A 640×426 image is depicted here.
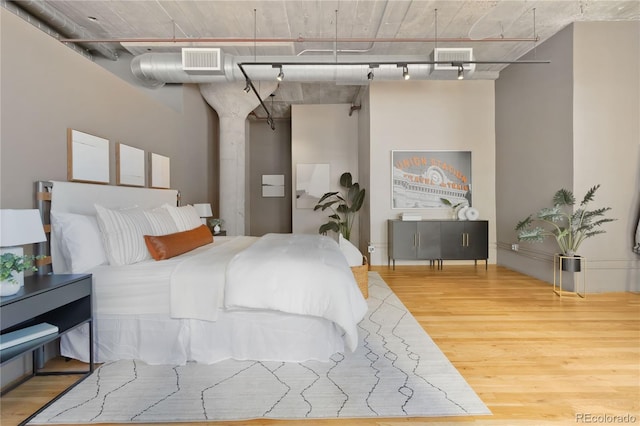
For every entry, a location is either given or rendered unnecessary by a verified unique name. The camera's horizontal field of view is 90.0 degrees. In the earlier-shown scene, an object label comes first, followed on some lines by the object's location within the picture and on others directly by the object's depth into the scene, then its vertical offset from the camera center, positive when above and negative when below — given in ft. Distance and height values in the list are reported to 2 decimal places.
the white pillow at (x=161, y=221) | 9.63 -0.44
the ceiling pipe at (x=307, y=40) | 12.91 +6.99
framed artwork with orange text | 18.47 +1.45
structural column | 18.58 +3.21
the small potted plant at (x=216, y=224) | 16.42 -0.88
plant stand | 12.31 -2.82
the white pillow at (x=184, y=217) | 11.54 -0.37
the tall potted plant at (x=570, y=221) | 12.09 -0.61
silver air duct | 13.51 +5.94
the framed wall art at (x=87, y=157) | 8.66 +1.47
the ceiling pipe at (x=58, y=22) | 11.04 +7.01
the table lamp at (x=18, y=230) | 5.64 -0.40
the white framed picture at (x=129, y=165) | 10.81 +1.51
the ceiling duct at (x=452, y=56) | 12.51 +5.92
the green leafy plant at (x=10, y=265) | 5.35 -0.98
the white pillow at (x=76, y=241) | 7.56 -0.79
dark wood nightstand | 5.27 -1.81
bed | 7.18 -2.21
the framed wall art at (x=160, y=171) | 12.92 +1.55
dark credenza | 17.06 -1.82
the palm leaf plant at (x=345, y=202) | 19.43 +0.26
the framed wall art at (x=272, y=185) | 26.40 +1.77
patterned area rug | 5.65 -3.62
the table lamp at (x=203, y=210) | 15.73 -0.14
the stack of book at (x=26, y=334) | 5.49 -2.28
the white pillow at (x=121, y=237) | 7.88 -0.74
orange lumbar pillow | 8.45 -1.04
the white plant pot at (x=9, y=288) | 5.34 -1.34
